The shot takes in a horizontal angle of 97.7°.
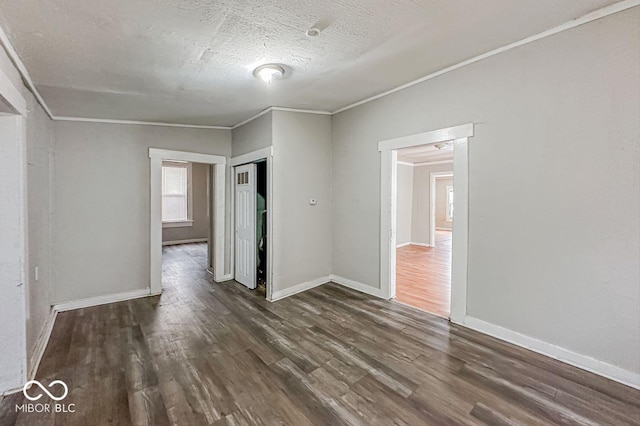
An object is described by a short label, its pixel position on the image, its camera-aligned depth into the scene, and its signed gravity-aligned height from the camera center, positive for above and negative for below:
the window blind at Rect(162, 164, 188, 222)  8.55 +0.48
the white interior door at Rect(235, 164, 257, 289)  4.38 -0.24
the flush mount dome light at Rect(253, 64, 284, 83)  2.66 +1.35
